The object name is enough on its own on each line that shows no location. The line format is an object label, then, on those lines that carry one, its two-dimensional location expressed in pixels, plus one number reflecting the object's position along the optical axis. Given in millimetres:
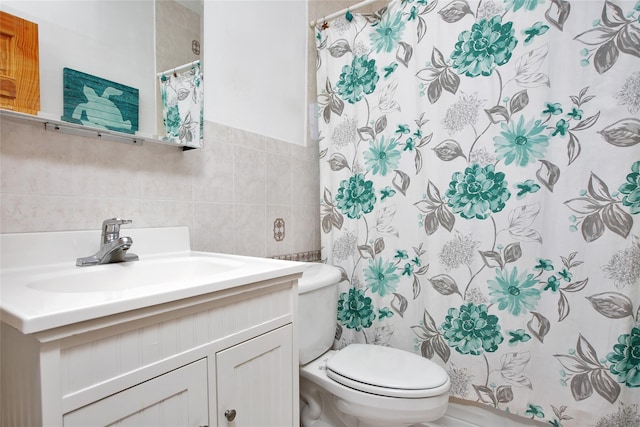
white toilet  1051
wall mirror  828
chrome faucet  855
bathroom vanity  490
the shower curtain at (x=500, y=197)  1059
